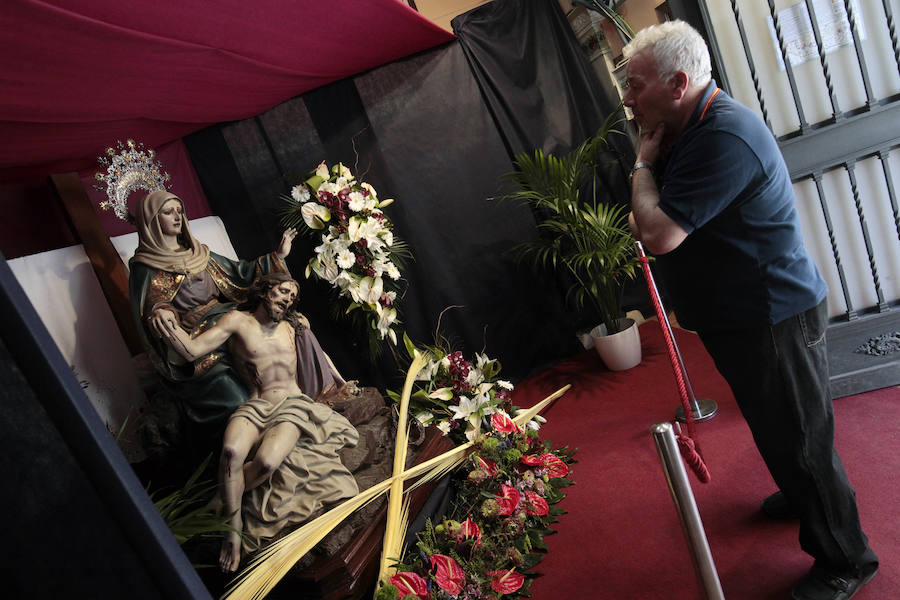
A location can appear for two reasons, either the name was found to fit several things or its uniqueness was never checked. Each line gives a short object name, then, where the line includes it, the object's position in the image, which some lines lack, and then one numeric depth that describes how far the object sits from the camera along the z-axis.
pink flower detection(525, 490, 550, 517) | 2.34
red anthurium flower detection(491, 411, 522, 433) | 2.41
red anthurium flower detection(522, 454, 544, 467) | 2.46
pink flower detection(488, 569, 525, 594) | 1.81
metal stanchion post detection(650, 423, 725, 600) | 0.99
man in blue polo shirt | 1.53
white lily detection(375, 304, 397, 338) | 3.90
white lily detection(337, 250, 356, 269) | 3.71
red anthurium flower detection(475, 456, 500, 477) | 2.29
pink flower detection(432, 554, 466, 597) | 1.70
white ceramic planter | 4.11
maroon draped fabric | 2.00
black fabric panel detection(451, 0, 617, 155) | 4.55
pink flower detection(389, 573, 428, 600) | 1.64
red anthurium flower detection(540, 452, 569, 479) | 2.56
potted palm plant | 4.01
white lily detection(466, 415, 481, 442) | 2.45
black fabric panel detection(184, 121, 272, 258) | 4.23
